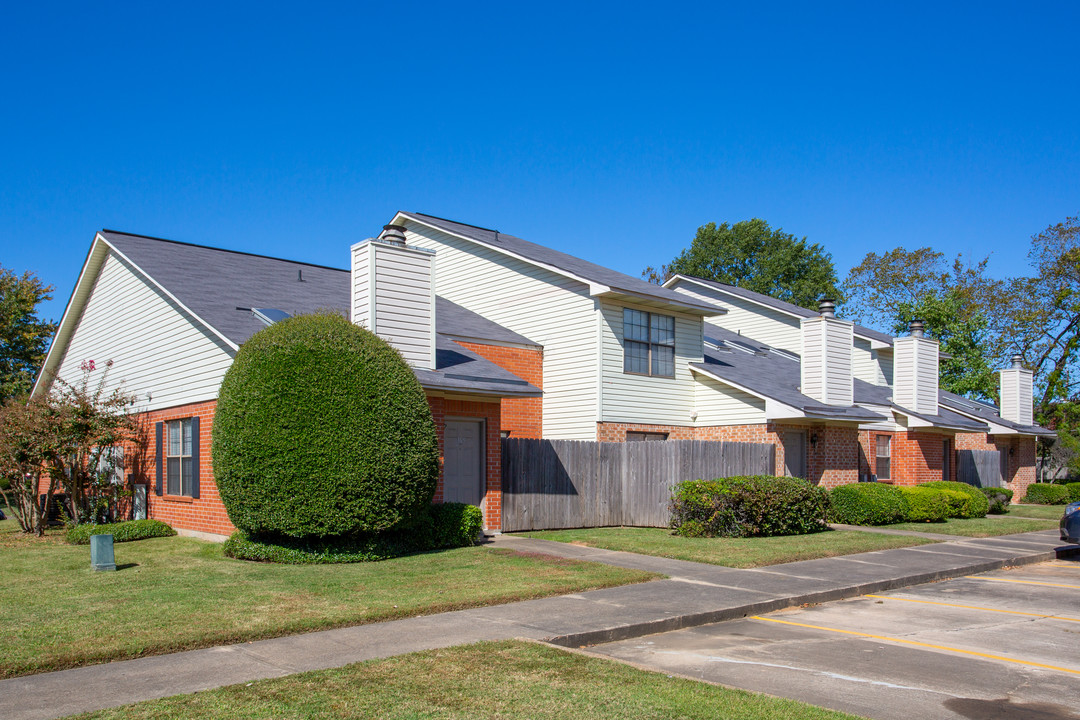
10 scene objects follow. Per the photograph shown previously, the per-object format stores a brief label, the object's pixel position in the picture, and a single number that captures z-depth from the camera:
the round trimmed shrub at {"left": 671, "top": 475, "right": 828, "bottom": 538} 16.72
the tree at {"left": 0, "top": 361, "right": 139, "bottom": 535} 17.41
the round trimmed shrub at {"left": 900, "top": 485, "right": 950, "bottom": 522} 21.11
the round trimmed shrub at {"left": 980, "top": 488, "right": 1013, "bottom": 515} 25.47
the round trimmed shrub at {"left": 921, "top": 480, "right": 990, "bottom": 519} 22.86
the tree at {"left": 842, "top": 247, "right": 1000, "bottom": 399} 43.81
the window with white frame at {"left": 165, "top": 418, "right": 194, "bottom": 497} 16.97
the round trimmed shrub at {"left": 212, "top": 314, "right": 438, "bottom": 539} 12.18
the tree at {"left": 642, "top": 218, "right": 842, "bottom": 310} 58.16
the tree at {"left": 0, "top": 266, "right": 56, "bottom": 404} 37.31
